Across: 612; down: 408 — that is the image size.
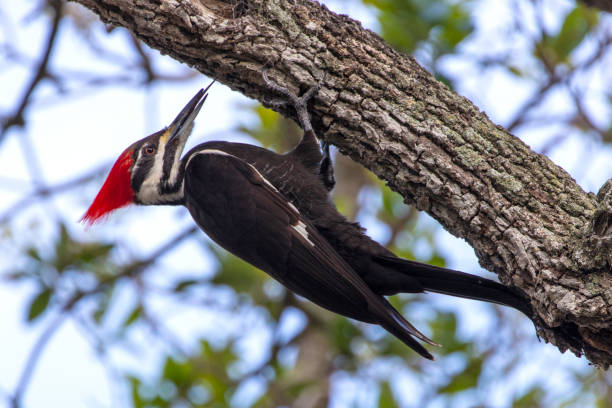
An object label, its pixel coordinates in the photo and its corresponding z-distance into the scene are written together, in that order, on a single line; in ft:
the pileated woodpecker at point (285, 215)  17.79
